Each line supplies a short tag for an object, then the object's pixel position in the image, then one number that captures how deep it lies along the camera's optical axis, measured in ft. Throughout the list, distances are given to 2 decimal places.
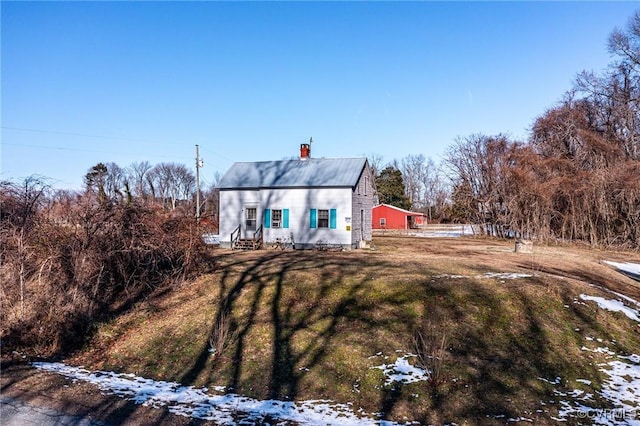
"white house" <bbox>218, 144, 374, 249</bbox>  67.21
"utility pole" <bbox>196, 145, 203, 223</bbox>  93.86
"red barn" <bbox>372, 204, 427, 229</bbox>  152.76
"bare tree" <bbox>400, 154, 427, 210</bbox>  251.80
